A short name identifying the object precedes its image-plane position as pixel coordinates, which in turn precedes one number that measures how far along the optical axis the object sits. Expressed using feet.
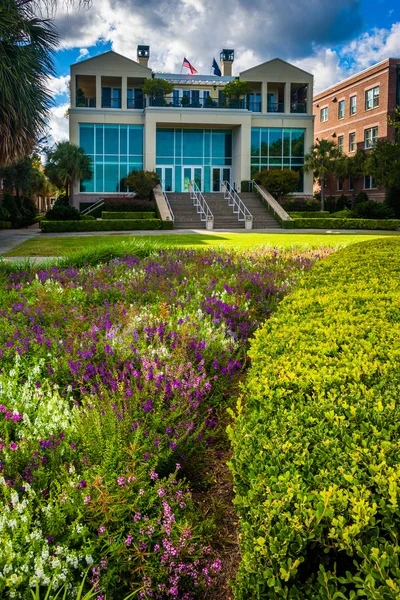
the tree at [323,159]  141.90
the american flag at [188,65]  163.32
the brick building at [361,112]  141.18
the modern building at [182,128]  141.79
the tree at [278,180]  131.44
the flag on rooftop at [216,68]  173.88
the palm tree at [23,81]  48.29
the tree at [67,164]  132.77
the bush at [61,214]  102.99
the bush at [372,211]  118.21
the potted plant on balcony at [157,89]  139.74
